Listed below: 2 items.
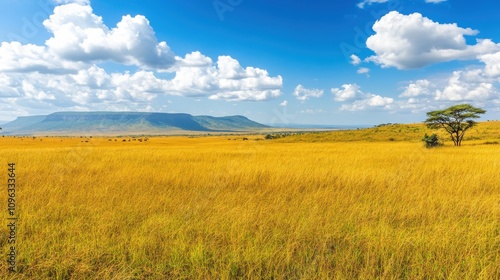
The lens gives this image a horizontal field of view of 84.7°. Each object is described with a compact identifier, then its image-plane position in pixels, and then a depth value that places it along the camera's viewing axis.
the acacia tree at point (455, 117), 41.53
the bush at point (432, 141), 37.16
